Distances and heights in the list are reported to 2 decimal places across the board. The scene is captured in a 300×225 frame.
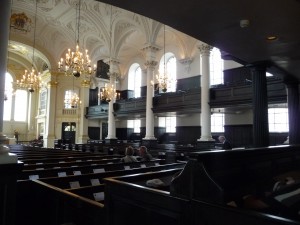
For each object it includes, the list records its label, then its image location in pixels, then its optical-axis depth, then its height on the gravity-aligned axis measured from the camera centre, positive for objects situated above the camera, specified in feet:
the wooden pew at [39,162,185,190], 13.92 -2.66
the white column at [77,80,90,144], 75.56 +4.58
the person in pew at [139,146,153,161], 24.25 -2.06
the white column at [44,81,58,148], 75.34 +5.14
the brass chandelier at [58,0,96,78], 34.40 +9.96
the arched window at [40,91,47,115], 87.24 +11.04
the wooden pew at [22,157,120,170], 19.19 -2.73
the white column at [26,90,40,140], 92.32 +6.83
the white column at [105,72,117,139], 59.72 +4.20
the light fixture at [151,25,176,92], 41.16 +8.92
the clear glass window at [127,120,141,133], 73.51 +2.53
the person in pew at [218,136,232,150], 26.84 -1.17
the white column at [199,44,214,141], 41.55 +6.67
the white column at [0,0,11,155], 10.14 +3.63
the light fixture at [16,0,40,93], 50.81 +10.89
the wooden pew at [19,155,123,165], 23.68 -2.80
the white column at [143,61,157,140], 50.42 +6.93
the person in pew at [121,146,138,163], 22.38 -2.14
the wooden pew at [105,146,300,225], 5.74 -1.70
